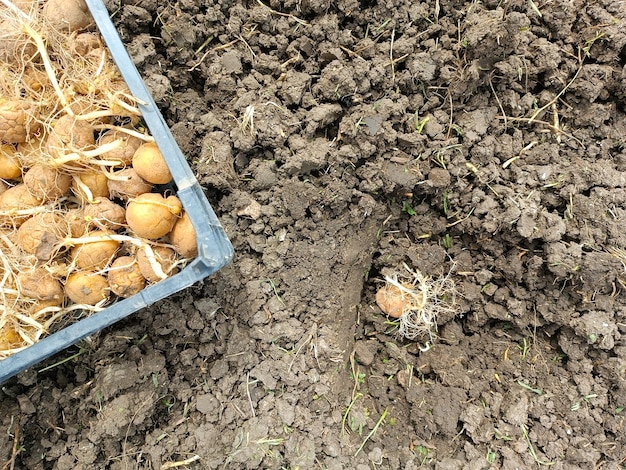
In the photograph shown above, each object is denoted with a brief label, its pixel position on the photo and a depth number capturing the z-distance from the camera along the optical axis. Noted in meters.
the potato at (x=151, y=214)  0.44
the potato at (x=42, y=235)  0.45
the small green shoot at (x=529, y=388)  0.55
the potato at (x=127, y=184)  0.46
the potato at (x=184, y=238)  0.45
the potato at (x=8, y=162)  0.48
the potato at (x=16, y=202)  0.47
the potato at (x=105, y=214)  0.46
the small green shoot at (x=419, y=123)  0.55
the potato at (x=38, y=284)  0.46
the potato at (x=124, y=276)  0.46
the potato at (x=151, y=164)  0.45
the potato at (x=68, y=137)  0.45
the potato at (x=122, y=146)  0.46
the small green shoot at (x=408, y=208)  0.57
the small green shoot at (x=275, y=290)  0.54
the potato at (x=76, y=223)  0.47
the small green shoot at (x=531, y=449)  0.52
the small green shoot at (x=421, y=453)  0.53
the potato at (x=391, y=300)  0.58
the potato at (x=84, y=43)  0.48
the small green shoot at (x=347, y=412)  0.53
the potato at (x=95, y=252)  0.46
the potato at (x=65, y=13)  0.47
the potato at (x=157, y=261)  0.45
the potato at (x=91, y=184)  0.47
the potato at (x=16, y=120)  0.46
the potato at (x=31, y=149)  0.47
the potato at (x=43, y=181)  0.46
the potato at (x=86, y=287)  0.45
